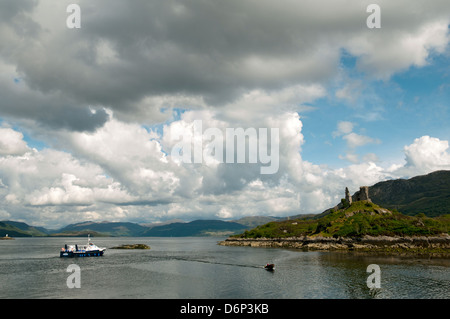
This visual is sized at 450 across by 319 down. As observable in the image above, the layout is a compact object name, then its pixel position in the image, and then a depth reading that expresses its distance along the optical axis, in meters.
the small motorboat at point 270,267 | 103.45
